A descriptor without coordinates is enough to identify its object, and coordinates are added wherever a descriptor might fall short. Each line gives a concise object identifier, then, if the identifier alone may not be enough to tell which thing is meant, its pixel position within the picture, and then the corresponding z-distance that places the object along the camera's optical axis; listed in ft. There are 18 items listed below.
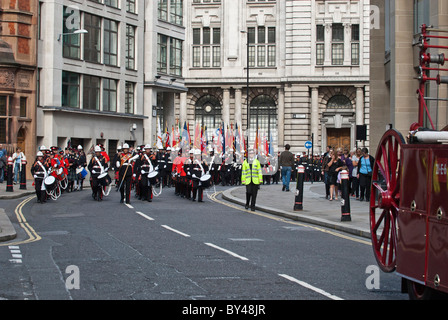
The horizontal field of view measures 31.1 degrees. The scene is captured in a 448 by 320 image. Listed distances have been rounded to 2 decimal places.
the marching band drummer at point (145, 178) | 92.22
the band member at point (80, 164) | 119.96
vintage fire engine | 24.70
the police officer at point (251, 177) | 81.35
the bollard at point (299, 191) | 75.20
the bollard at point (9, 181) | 102.73
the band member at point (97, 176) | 93.56
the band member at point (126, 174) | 88.38
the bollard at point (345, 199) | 64.69
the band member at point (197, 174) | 94.53
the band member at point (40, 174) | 89.15
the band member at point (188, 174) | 96.53
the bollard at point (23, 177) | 111.34
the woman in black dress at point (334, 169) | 94.02
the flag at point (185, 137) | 149.87
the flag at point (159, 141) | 134.31
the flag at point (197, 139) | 159.17
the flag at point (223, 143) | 161.07
